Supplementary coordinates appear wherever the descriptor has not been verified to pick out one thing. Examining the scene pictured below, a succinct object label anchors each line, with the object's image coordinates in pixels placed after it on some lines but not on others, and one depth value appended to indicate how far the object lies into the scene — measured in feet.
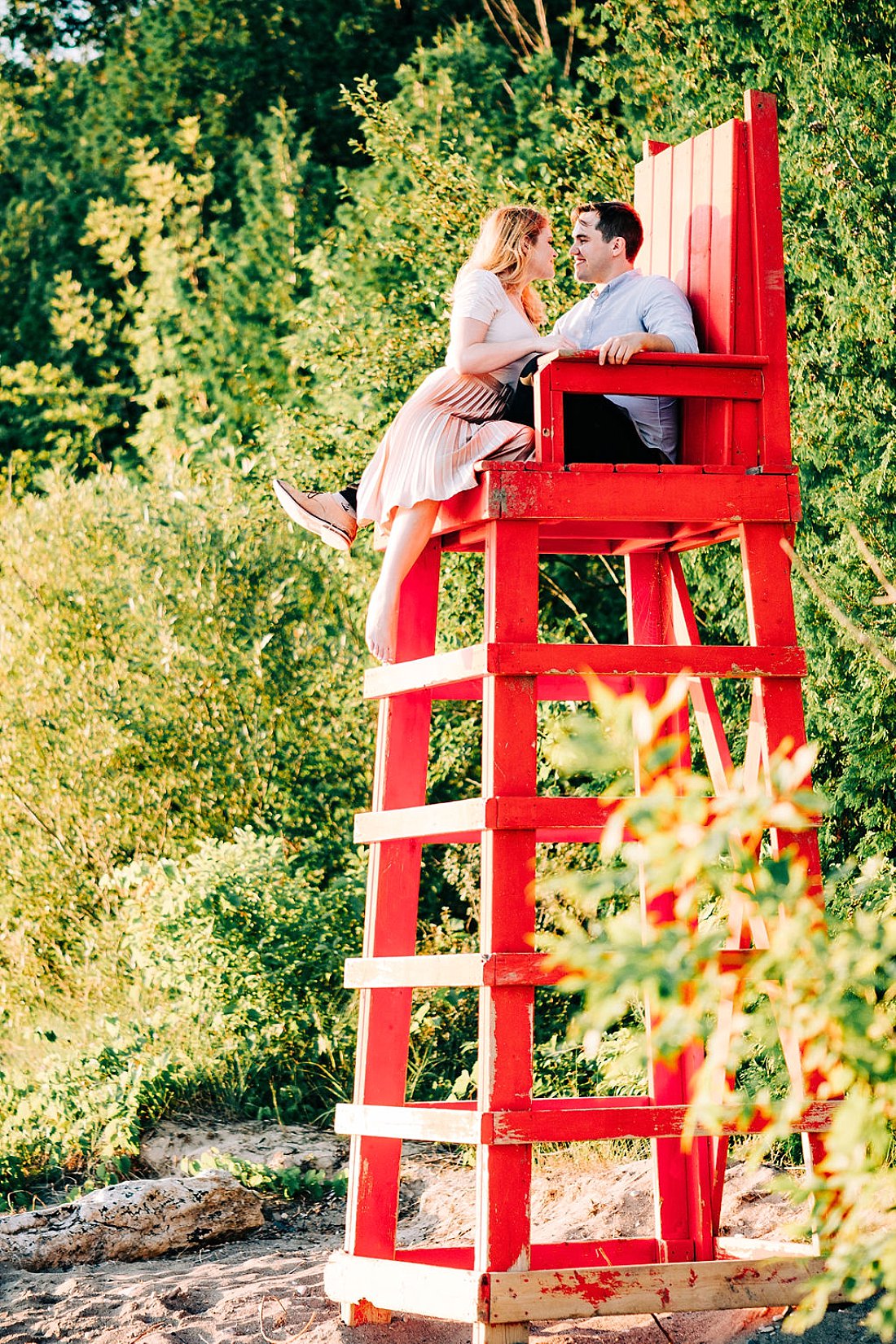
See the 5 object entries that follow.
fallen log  37.68
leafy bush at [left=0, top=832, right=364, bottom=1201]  48.34
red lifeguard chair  25.88
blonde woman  28.50
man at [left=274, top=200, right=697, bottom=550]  28.58
